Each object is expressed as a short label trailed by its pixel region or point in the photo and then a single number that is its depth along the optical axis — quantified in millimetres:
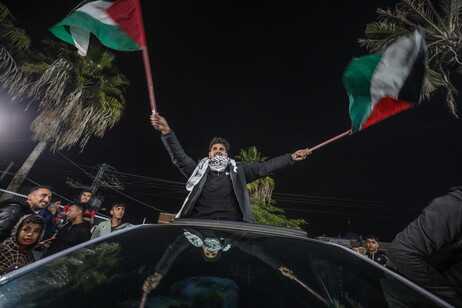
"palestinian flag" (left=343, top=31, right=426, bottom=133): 2570
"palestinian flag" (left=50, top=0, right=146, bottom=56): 2908
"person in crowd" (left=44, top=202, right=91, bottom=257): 4053
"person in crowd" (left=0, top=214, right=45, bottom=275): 2842
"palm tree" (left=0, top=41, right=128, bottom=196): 11641
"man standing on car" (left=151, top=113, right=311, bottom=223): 3135
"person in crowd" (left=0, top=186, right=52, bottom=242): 3359
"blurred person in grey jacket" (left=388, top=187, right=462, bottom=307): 1398
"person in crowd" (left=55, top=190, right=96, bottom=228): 5503
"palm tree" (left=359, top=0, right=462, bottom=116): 8867
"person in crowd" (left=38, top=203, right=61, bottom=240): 5019
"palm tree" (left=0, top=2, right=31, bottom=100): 11172
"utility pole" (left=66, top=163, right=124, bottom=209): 21125
